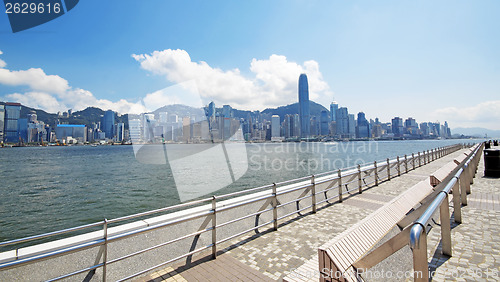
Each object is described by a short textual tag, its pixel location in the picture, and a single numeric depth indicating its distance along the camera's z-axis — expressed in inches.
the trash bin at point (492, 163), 444.8
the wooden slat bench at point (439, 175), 253.8
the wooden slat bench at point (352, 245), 91.4
